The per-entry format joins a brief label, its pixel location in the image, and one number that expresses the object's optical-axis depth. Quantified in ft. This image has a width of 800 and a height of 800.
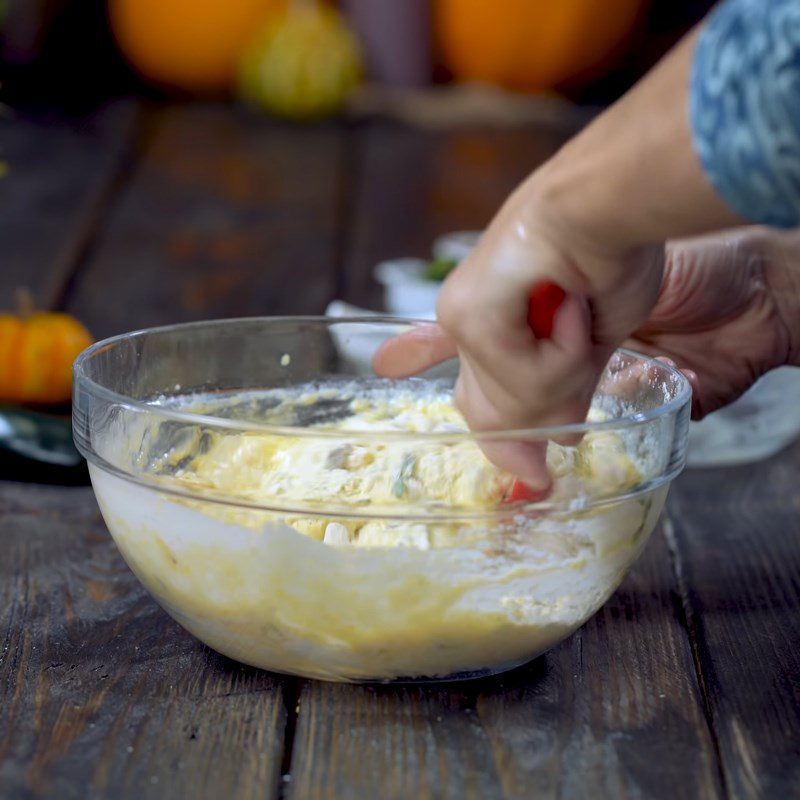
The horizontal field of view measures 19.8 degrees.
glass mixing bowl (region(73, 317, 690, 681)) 2.74
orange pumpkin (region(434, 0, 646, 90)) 10.66
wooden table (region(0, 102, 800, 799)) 2.66
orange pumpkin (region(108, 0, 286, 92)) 10.73
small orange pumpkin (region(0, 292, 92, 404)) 4.44
